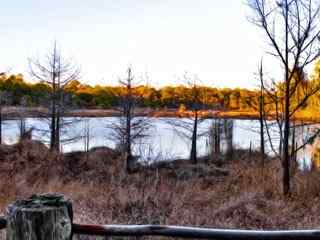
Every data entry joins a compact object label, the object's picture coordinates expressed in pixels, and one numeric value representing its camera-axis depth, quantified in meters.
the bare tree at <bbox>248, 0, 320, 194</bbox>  11.91
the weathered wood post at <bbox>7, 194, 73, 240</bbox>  1.65
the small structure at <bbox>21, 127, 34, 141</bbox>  31.69
